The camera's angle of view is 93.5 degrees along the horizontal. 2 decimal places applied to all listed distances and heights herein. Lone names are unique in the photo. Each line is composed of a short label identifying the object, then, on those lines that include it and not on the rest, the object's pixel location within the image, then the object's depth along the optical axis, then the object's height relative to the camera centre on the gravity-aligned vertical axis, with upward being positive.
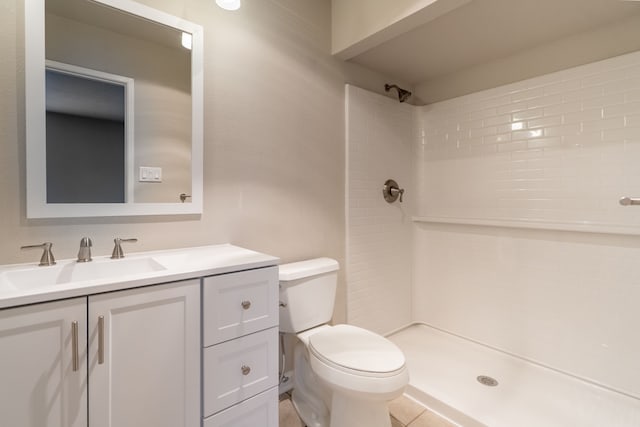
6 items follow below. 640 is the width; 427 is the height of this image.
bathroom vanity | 0.71 -0.37
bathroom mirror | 1.04 +0.39
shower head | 2.25 +0.90
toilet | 1.20 -0.63
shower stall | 1.63 -0.23
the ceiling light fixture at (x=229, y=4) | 1.37 +0.95
